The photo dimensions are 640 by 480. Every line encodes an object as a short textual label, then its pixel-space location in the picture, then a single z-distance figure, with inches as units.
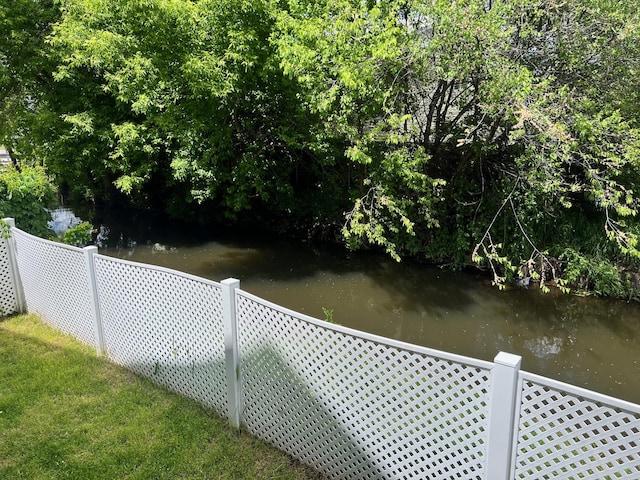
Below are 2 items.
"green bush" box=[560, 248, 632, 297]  288.8
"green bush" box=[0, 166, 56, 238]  215.2
